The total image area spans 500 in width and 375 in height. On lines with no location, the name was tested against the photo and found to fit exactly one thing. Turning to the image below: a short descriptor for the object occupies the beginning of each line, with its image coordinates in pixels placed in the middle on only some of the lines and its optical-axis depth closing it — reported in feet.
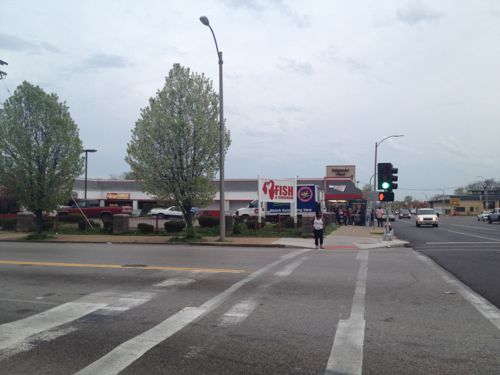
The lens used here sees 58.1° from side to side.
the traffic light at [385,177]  70.28
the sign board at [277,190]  86.33
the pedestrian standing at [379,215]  118.35
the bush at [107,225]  83.92
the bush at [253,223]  83.61
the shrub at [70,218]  96.55
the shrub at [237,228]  77.87
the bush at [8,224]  91.61
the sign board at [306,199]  88.89
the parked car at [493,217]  163.22
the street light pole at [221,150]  65.87
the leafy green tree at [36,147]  69.31
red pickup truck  117.80
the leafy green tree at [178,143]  66.64
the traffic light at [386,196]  70.50
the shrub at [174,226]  81.25
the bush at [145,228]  82.23
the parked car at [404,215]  260.91
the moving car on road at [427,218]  122.72
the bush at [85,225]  86.58
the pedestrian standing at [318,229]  59.36
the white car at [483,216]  194.97
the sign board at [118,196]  203.72
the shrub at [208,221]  85.71
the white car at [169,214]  137.49
